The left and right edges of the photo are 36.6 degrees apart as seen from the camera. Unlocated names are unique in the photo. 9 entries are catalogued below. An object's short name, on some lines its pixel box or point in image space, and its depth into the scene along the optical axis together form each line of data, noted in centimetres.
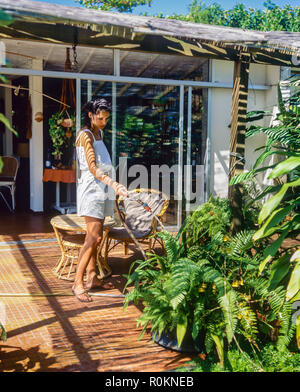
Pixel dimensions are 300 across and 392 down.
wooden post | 448
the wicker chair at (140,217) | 504
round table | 467
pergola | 363
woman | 409
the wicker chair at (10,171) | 917
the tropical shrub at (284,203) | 254
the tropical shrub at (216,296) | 301
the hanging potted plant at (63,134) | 876
